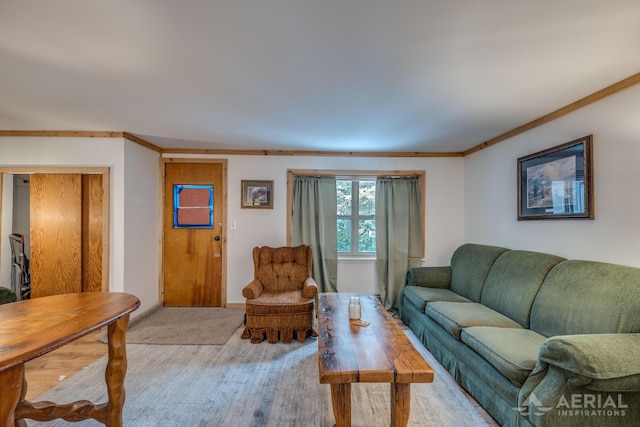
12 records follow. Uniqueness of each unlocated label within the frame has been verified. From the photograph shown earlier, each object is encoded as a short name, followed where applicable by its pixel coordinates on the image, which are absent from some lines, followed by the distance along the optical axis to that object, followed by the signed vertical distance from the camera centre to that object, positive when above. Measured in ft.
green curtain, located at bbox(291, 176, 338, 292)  13.85 -0.39
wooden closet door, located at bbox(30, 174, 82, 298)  12.53 -0.72
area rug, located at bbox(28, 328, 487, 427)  6.41 -4.46
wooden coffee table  5.15 -2.79
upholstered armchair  10.23 -3.35
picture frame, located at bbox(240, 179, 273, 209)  13.98 +0.96
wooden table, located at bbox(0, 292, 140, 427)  3.54 -1.65
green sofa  4.89 -2.81
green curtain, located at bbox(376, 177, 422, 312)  13.94 -0.84
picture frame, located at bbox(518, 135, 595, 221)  7.76 +0.93
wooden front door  13.94 -1.34
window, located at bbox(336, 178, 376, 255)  14.62 +0.03
